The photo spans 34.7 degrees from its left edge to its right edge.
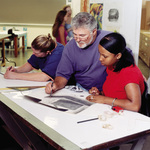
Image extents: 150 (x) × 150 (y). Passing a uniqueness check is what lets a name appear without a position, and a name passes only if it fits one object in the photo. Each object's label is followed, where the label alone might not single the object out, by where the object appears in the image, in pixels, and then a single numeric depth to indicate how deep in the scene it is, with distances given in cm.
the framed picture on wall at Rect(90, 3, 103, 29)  344
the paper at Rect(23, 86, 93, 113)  158
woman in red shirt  149
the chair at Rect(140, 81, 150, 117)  169
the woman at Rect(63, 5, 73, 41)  453
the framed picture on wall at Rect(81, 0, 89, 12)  359
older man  204
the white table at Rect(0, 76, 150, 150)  114
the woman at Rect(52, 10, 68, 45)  439
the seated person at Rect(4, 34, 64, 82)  226
